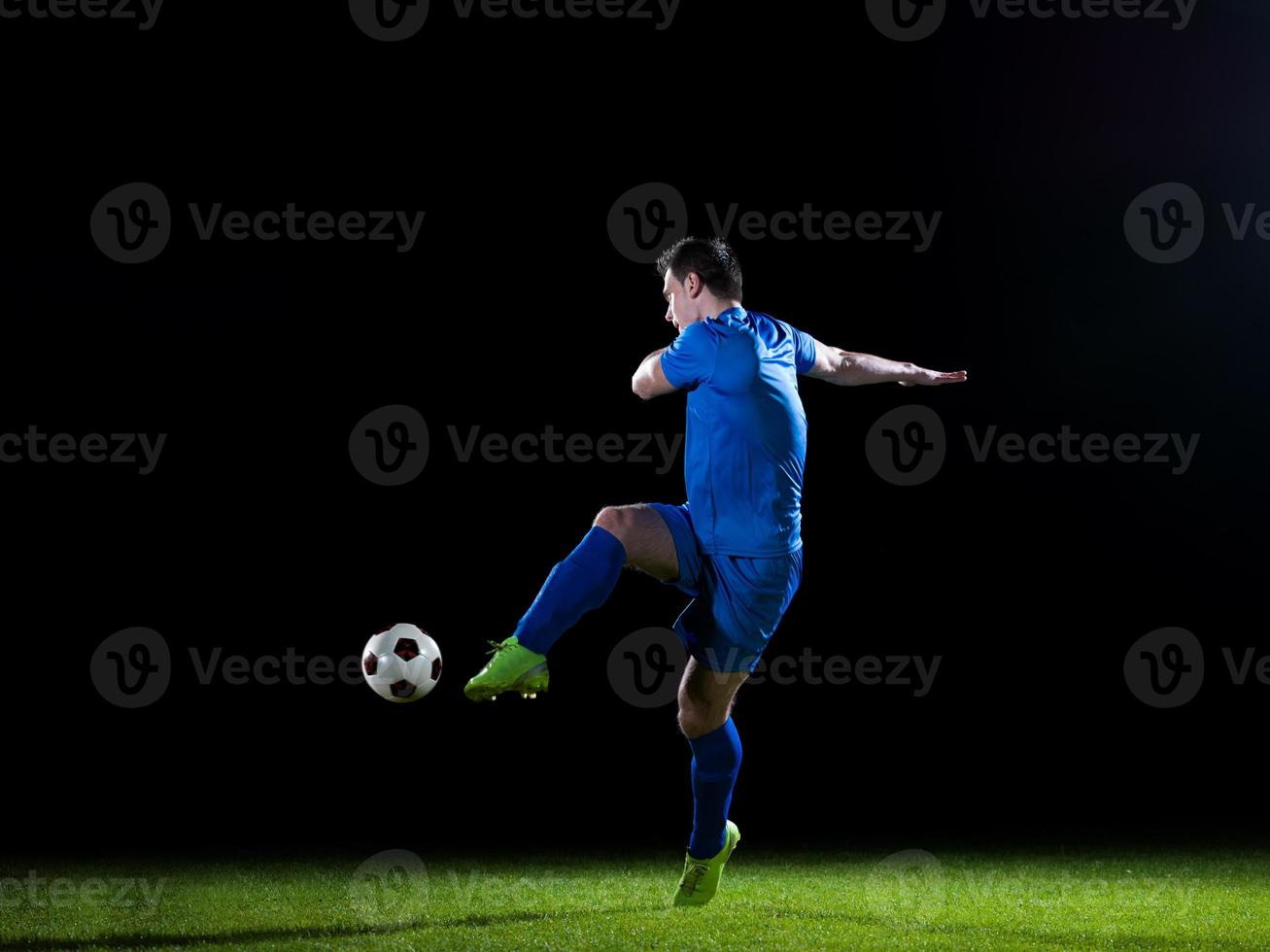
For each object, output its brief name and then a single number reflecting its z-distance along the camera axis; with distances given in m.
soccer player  6.45
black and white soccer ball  6.98
